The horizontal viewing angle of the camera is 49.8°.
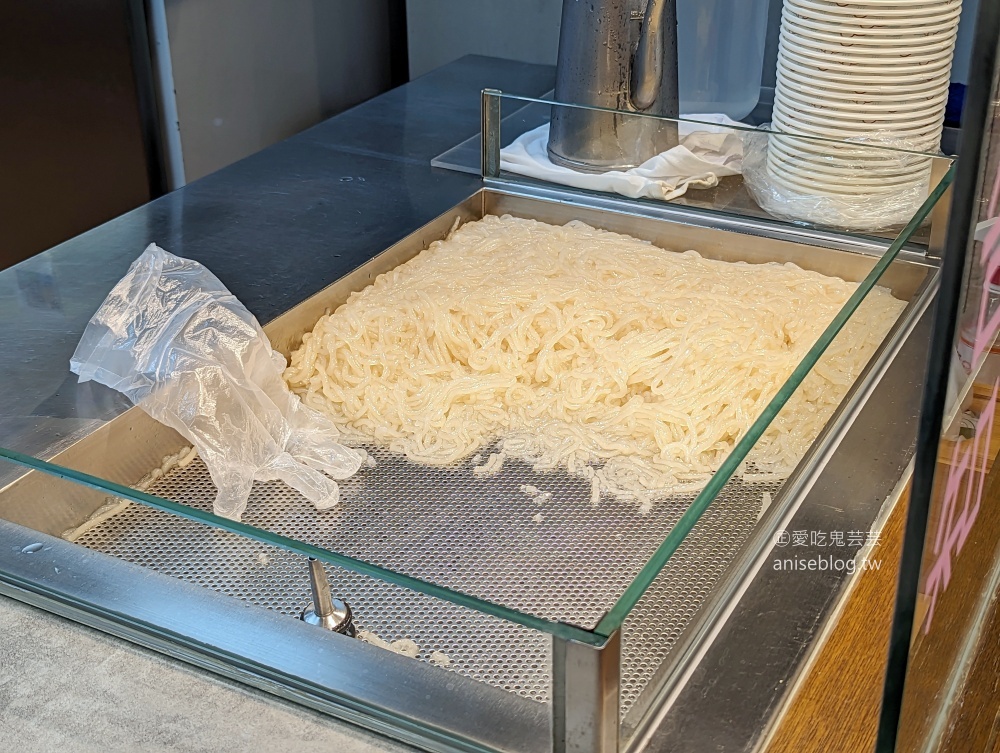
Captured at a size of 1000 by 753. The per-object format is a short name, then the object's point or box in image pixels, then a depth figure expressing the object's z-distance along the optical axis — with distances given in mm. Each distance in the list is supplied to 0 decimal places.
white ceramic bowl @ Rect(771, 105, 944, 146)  1434
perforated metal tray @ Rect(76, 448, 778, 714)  738
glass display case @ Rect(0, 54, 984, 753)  676
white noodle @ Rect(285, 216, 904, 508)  1102
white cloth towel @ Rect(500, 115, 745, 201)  1469
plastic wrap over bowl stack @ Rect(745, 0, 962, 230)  1359
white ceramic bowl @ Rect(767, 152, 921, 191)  1325
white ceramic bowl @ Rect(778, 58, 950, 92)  1407
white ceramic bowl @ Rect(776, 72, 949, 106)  1417
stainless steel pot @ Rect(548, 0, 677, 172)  1529
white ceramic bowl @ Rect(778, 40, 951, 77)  1396
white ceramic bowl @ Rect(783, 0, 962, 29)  1376
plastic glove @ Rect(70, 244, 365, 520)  1071
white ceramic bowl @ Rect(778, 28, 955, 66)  1389
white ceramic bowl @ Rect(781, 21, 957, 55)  1382
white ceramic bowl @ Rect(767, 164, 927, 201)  1343
